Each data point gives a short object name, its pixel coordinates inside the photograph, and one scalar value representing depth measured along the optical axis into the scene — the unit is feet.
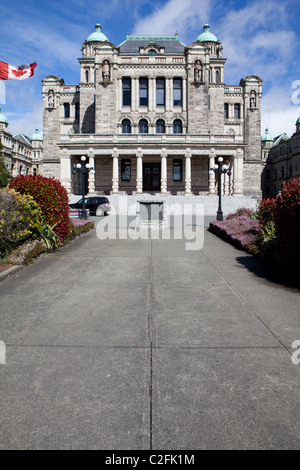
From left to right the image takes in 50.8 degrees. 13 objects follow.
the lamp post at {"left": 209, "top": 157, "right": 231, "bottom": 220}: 69.99
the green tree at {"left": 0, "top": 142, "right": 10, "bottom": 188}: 157.50
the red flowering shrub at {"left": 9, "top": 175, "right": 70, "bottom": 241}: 35.47
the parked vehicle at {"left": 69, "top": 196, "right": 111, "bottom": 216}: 95.04
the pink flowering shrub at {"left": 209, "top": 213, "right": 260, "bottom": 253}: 38.60
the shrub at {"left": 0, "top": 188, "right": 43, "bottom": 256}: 29.60
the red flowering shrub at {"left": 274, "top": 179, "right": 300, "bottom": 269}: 24.09
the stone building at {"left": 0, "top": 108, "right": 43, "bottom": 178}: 263.29
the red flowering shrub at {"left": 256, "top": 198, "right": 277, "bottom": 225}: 38.57
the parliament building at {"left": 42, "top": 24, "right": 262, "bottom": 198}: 129.90
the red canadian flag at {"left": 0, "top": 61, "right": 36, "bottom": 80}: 44.93
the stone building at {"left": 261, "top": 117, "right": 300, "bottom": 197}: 255.70
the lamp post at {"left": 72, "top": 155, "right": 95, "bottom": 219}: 75.32
